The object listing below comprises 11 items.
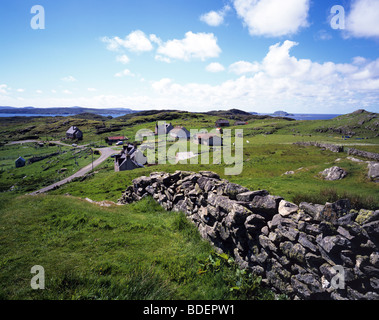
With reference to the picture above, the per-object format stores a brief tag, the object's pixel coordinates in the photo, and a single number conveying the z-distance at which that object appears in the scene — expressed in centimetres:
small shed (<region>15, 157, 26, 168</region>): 8550
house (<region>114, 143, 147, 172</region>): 6554
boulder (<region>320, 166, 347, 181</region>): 2191
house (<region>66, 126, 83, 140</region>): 15175
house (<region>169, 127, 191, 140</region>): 12415
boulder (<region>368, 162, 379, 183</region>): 1921
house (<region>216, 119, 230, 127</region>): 16538
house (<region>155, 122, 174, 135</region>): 14325
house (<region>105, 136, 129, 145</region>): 13275
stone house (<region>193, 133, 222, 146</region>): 9312
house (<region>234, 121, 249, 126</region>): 17150
